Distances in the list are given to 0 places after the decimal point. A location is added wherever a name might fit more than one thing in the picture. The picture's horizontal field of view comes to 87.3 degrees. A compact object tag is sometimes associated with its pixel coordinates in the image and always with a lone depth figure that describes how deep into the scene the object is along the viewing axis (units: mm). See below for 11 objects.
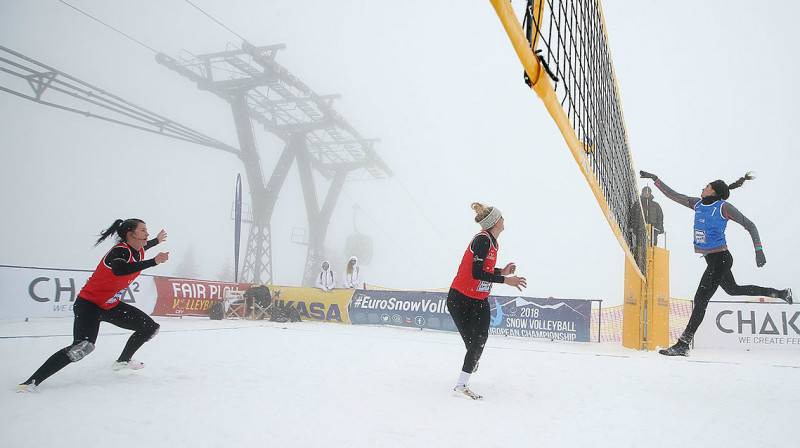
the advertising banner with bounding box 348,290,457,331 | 10242
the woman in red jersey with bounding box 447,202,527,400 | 3480
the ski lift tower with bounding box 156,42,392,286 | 26266
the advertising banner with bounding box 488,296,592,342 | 8828
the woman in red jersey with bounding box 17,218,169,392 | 3434
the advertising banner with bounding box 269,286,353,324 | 11469
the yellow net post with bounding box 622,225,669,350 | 6809
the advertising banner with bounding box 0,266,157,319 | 8125
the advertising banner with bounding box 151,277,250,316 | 10758
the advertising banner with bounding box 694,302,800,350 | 7527
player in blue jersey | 5207
